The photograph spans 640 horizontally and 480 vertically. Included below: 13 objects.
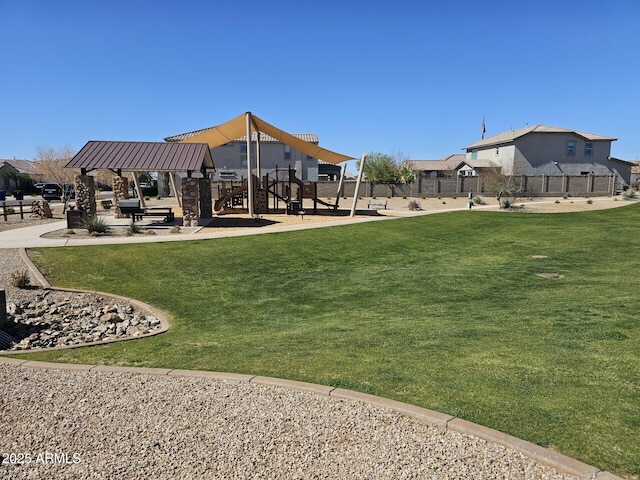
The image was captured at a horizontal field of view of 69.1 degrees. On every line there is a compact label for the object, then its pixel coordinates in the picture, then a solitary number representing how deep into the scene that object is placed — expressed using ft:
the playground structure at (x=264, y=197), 95.66
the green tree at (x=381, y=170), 197.50
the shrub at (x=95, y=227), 65.72
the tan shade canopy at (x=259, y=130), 87.97
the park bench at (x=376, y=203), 131.11
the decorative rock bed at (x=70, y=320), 30.17
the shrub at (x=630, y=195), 137.39
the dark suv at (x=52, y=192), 160.93
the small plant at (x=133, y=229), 67.43
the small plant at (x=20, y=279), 39.52
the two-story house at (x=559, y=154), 177.17
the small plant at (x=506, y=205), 122.52
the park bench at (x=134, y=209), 77.71
